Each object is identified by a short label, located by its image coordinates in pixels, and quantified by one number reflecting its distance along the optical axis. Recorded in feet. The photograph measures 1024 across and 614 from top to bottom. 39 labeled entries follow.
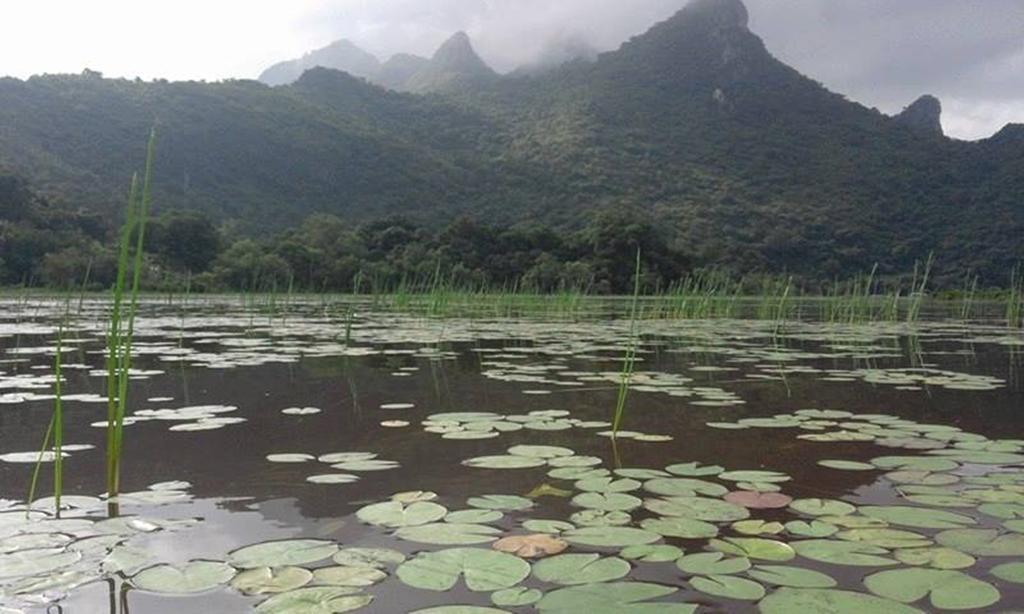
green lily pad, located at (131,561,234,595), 3.90
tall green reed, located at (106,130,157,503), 5.17
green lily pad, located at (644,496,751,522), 5.23
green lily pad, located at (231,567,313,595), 3.90
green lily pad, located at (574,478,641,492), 5.90
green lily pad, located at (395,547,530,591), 3.97
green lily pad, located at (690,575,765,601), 3.86
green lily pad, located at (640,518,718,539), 4.85
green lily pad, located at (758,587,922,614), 3.67
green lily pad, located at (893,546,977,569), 4.30
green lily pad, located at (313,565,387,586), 3.99
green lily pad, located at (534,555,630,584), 4.09
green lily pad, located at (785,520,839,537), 4.86
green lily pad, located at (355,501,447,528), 5.02
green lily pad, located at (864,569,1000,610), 3.76
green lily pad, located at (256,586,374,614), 3.65
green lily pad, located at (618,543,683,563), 4.42
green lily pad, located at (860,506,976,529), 5.06
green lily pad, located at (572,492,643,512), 5.43
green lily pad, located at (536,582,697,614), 3.67
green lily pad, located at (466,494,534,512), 5.41
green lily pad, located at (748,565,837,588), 3.99
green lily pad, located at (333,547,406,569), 4.27
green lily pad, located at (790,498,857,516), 5.36
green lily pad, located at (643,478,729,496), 5.81
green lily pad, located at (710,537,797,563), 4.45
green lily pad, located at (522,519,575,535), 4.88
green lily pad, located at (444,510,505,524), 5.07
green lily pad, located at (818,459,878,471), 6.76
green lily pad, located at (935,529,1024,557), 4.50
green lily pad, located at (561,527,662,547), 4.68
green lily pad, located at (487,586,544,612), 3.76
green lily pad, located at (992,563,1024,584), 4.08
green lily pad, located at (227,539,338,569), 4.27
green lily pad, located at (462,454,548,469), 6.73
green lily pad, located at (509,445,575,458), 7.09
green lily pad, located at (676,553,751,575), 4.19
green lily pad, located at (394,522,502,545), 4.66
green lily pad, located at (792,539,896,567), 4.37
